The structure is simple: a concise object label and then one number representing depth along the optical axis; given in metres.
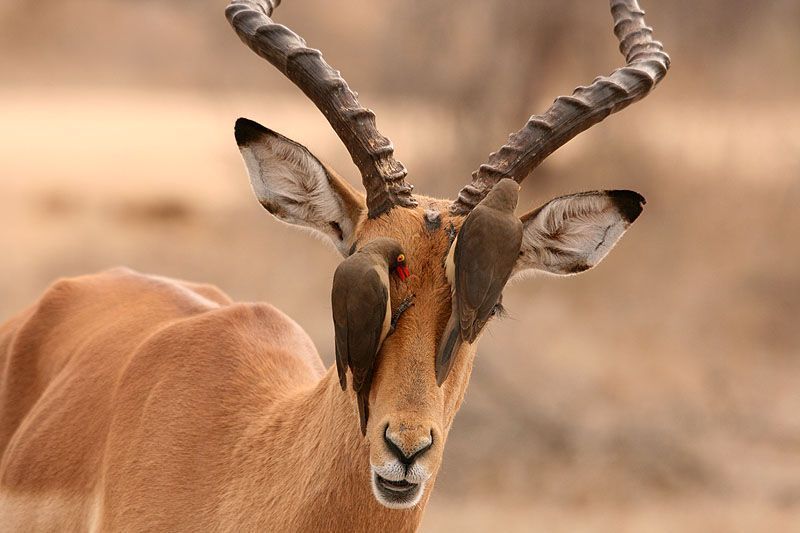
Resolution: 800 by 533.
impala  8.70
